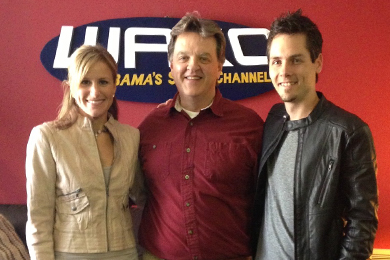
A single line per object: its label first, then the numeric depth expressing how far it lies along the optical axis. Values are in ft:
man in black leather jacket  5.07
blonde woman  5.70
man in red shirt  6.23
